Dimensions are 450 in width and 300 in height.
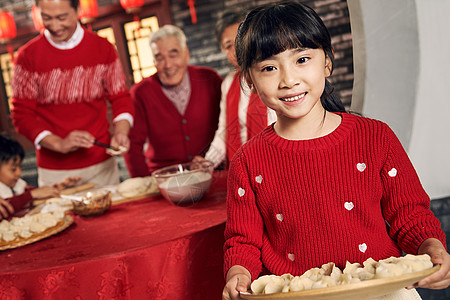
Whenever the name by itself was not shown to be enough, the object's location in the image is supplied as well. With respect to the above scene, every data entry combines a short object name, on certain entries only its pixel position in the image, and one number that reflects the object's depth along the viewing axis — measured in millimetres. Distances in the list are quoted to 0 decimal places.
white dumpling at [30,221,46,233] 1452
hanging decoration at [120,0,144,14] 5812
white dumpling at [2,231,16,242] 1407
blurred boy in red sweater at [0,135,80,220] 2117
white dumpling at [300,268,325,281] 862
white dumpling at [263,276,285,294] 821
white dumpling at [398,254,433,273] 778
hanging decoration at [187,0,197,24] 5805
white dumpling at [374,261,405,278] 769
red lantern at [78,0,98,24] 5746
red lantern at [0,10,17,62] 6184
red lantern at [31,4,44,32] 5738
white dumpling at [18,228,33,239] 1424
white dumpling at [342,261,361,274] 872
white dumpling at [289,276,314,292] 797
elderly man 2748
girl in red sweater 938
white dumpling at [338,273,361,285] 781
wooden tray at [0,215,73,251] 1388
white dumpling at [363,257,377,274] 843
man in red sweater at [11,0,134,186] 2557
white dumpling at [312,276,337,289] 789
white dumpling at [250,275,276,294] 852
